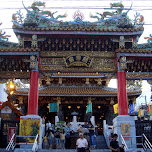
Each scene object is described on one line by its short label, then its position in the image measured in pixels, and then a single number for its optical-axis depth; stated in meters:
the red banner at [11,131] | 14.31
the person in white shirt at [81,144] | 9.02
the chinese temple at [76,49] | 15.57
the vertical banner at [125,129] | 13.80
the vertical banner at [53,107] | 20.48
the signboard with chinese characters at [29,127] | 13.79
